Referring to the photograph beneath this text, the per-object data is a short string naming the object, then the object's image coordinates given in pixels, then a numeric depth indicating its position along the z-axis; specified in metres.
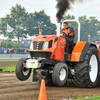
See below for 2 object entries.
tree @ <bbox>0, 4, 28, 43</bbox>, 103.46
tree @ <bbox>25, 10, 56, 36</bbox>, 113.60
